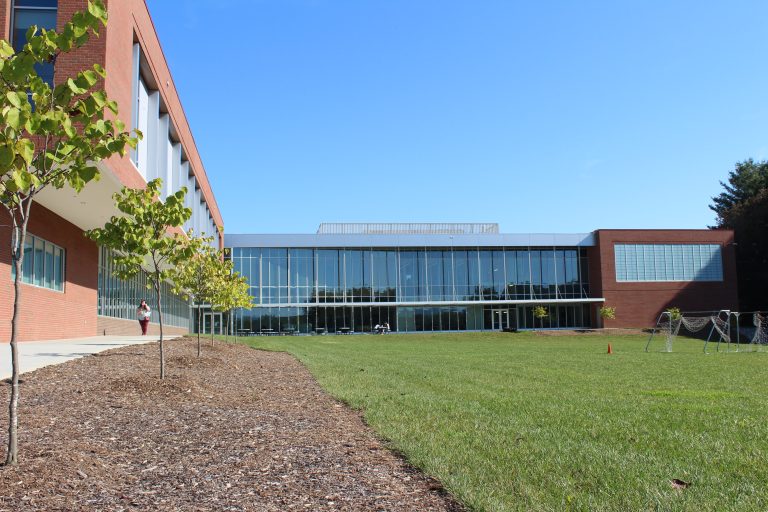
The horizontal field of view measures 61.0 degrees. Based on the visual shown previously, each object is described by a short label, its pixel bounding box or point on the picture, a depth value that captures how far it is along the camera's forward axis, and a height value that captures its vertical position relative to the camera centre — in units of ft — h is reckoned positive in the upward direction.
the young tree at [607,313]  190.80 -3.91
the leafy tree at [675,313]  179.93 -4.10
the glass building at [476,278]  193.16 +7.31
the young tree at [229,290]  67.18 +1.76
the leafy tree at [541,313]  193.26 -3.60
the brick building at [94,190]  58.59 +11.21
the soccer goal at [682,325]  176.77 -6.85
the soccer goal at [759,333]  108.47 -7.20
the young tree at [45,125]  13.42 +4.19
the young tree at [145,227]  36.01 +4.61
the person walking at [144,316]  96.73 -1.12
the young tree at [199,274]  60.03 +3.11
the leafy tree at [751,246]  211.61 +17.04
